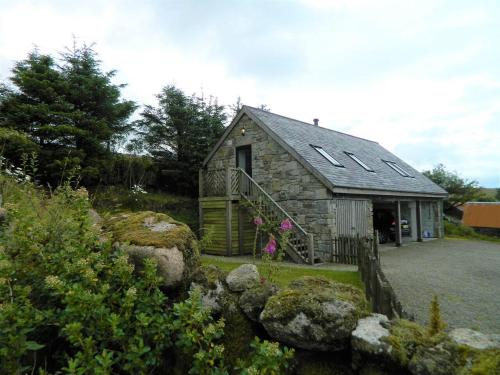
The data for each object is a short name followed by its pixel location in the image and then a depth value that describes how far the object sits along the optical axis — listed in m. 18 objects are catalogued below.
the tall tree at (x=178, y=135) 16.80
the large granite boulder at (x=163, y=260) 2.69
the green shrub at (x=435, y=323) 2.07
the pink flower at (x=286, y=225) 4.32
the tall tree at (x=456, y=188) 26.53
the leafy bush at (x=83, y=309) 1.82
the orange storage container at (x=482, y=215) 25.38
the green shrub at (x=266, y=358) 1.74
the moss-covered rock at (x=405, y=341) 1.88
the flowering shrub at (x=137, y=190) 13.40
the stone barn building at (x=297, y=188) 10.83
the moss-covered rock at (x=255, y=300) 2.65
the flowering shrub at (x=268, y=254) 3.68
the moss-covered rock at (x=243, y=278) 2.95
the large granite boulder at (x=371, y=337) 1.97
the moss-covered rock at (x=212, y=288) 2.76
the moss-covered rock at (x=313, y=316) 2.19
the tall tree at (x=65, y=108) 11.26
